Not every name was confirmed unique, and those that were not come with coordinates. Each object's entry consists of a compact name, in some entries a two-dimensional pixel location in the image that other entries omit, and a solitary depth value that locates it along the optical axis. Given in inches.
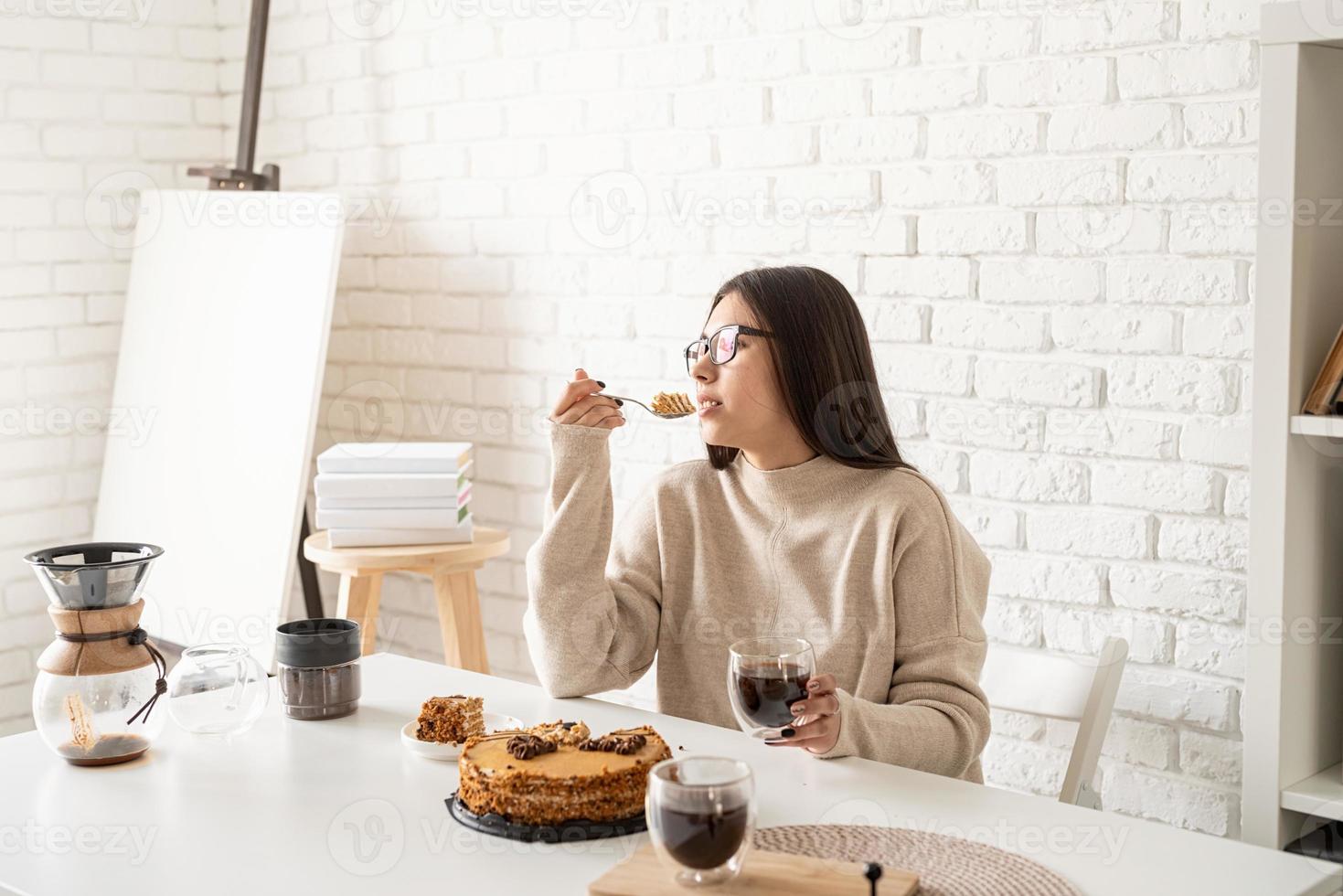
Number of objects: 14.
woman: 70.9
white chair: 77.7
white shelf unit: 63.4
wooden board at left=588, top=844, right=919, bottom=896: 46.0
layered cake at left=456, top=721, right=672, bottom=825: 53.6
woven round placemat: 47.7
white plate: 62.2
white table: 49.4
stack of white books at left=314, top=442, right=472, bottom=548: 109.7
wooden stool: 110.0
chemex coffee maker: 61.5
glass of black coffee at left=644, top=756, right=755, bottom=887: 45.1
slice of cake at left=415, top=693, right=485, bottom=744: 63.0
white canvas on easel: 118.8
